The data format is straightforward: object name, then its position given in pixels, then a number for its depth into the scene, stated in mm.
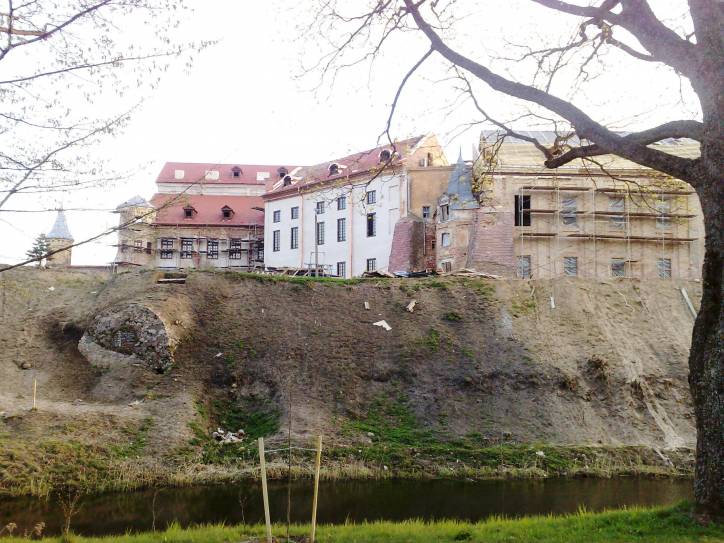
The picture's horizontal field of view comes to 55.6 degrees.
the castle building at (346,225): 50062
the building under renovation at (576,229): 45750
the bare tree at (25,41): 9094
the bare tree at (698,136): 10289
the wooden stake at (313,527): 10755
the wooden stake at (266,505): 10551
